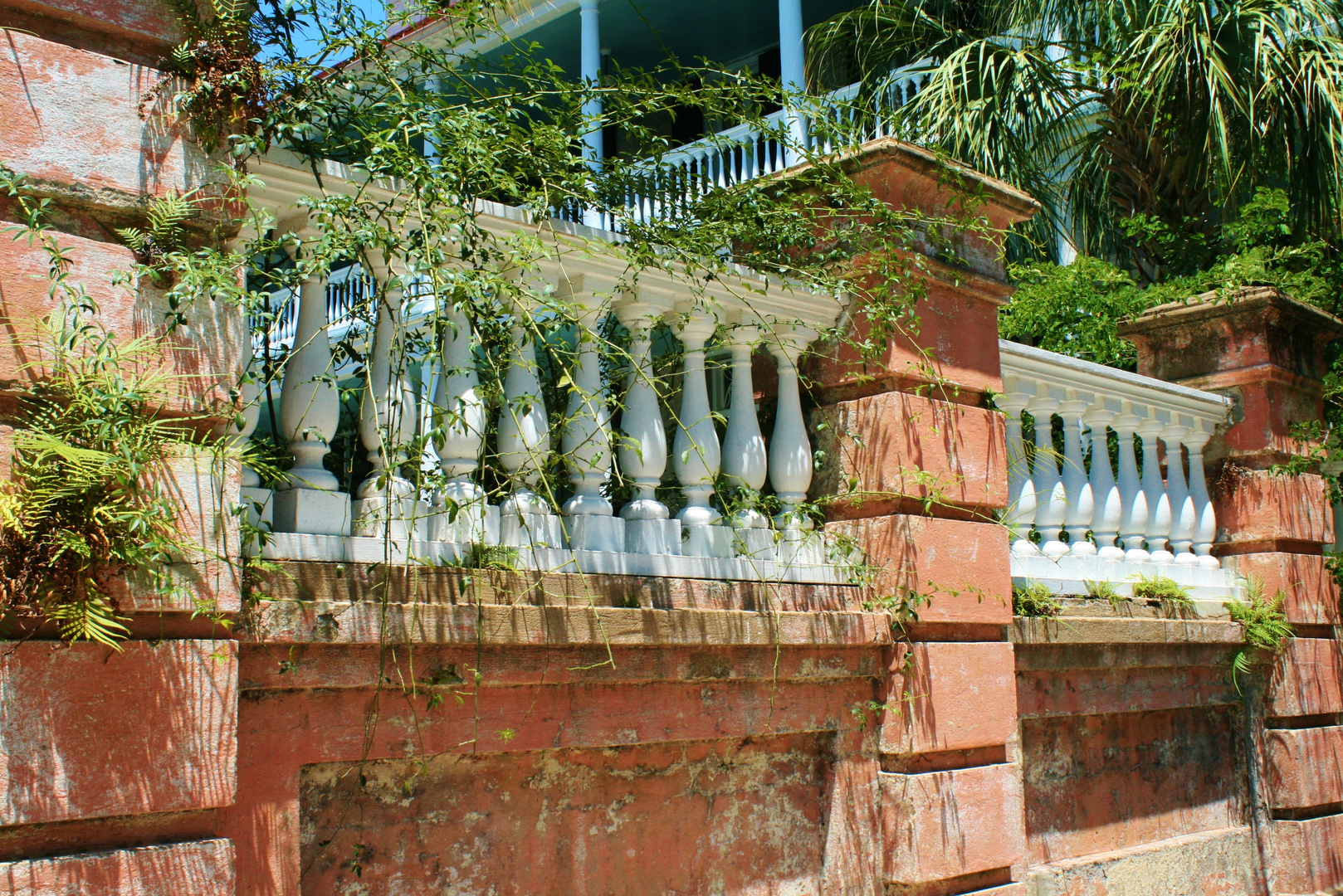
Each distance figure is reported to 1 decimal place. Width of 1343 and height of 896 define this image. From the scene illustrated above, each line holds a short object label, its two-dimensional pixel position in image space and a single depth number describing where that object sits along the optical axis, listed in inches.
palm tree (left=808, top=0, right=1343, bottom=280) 266.8
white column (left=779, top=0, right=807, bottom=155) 414.9
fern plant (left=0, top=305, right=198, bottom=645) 79.3
